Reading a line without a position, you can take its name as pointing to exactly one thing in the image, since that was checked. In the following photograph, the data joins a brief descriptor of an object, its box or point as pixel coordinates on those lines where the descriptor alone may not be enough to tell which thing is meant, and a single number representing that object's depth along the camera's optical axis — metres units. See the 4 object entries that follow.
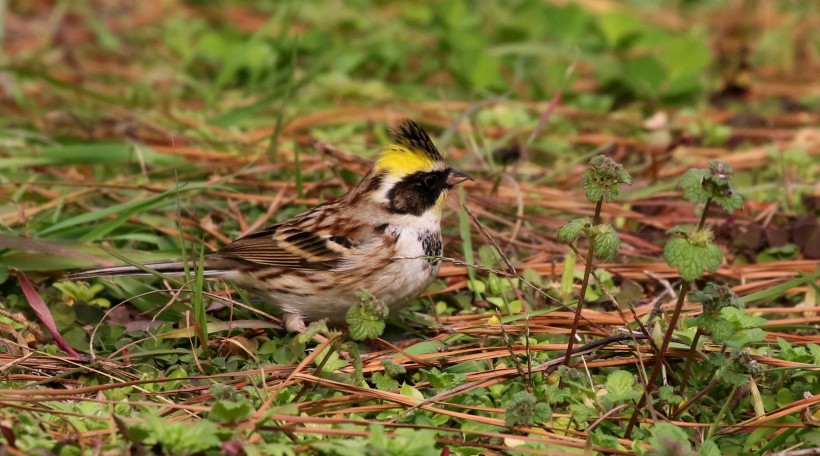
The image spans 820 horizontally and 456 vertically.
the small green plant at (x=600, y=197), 6.37
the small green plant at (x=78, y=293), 8.84
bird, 8.39
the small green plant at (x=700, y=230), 6.00
